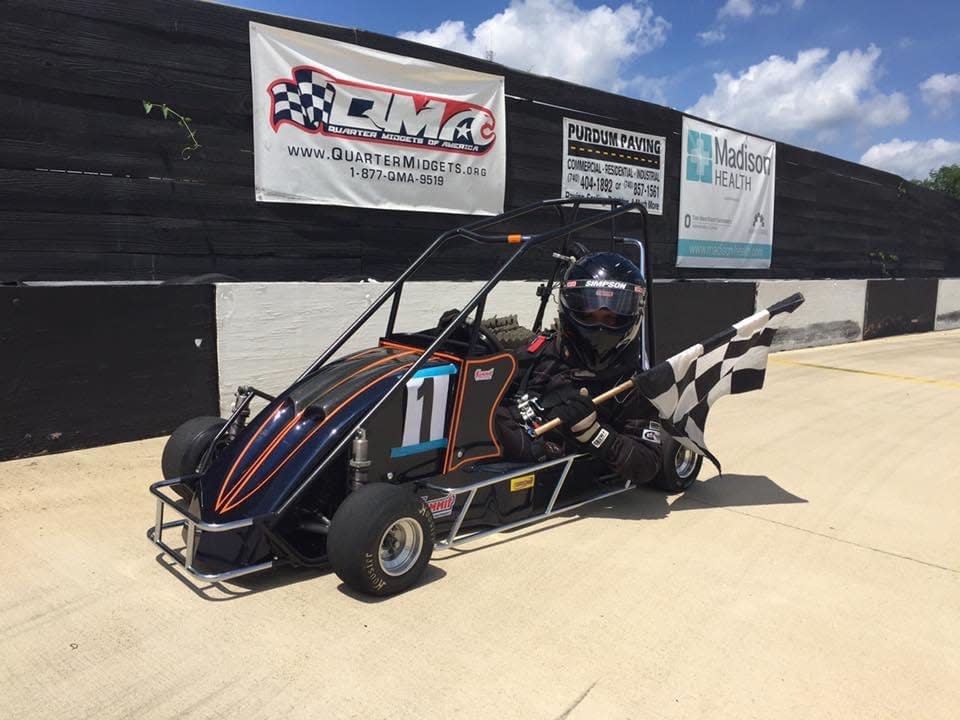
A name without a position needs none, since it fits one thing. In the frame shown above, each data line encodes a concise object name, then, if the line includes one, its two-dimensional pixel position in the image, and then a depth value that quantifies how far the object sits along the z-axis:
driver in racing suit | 3.40
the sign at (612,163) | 7.76
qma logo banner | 5.42
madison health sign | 9.39
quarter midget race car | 2.62
